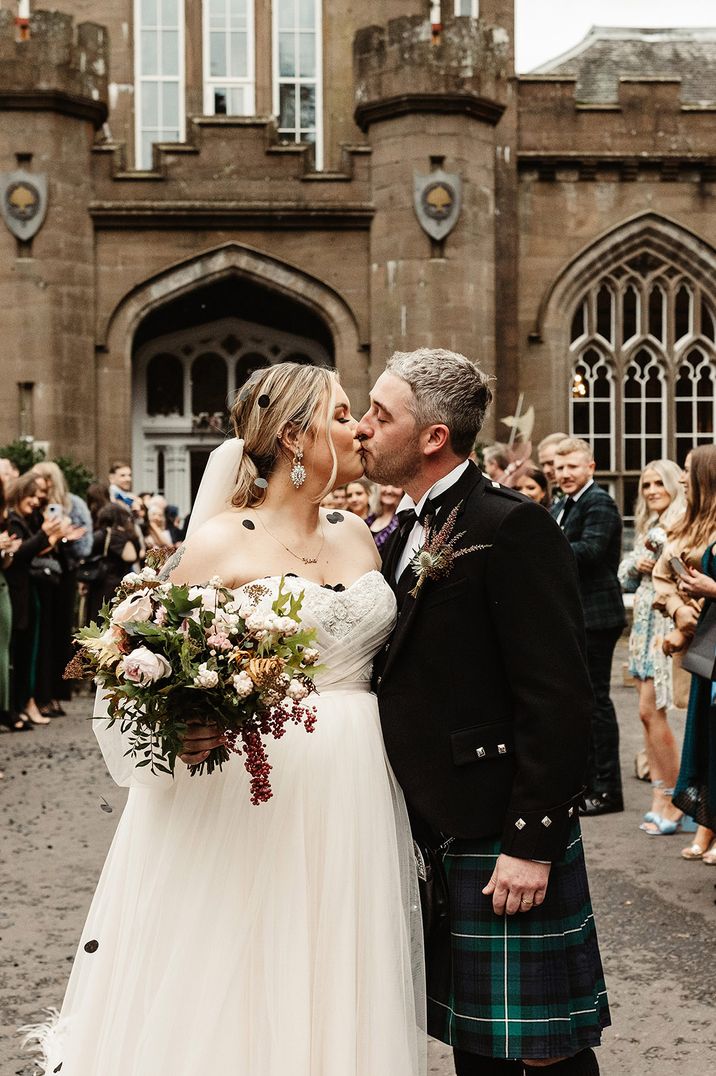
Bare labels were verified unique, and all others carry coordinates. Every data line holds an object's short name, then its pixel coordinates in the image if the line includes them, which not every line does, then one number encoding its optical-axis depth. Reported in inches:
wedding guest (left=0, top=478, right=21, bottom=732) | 410.0
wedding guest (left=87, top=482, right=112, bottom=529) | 546.3
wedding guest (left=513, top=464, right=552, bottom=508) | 330.6
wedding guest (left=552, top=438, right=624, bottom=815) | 296.8
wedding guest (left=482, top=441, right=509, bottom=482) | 361.4
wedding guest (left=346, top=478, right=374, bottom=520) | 415.8
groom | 118.2
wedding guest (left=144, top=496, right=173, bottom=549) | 567.5
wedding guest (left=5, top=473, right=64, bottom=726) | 420.2
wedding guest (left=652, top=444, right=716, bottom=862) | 248.4
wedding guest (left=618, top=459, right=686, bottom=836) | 293.0
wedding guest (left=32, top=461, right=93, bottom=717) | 453.1
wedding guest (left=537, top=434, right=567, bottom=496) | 311.4
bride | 123.5
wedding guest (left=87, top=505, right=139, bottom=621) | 503.5
